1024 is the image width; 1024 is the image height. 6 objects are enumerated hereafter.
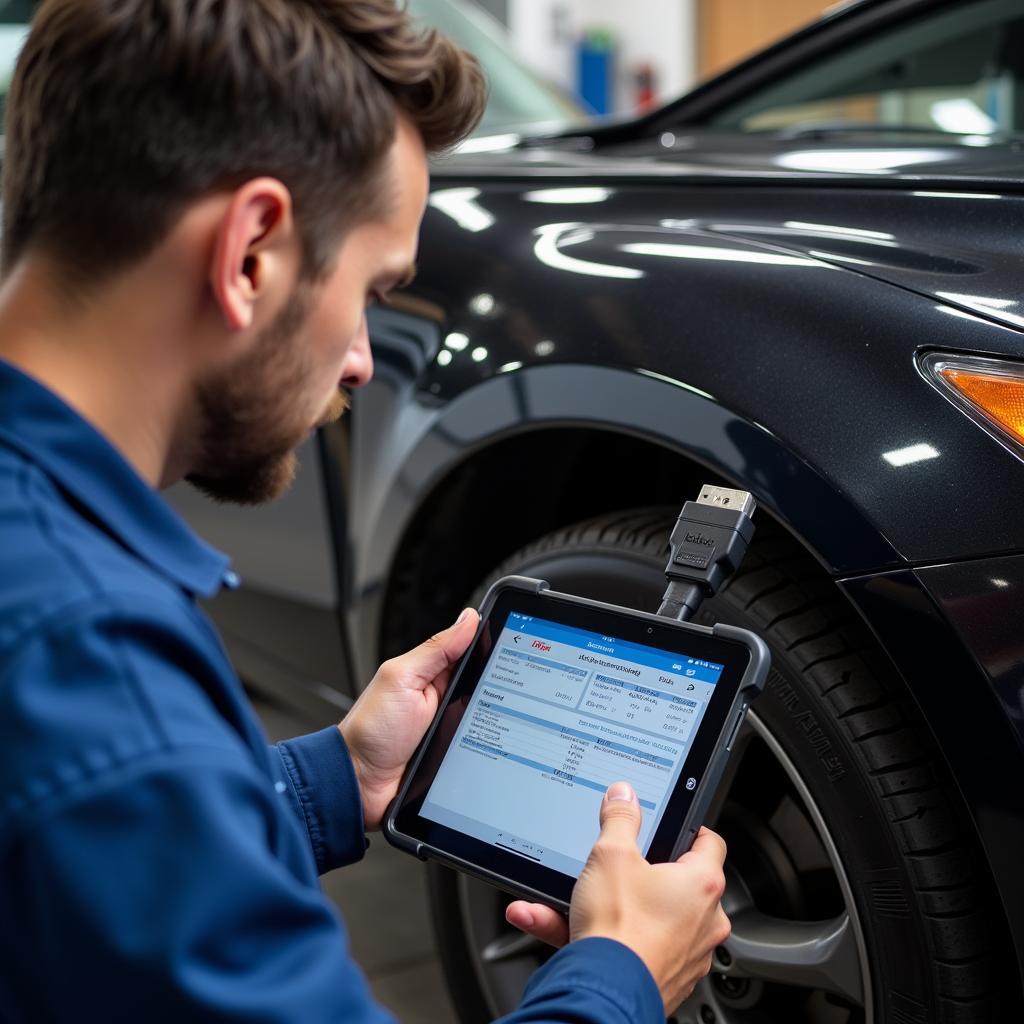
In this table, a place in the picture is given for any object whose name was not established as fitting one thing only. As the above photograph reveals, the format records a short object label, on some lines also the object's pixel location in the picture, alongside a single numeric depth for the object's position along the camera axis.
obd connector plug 0.87
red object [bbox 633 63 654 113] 7.09
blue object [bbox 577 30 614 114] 7.21
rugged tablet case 0.78
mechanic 0.49
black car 0.82
